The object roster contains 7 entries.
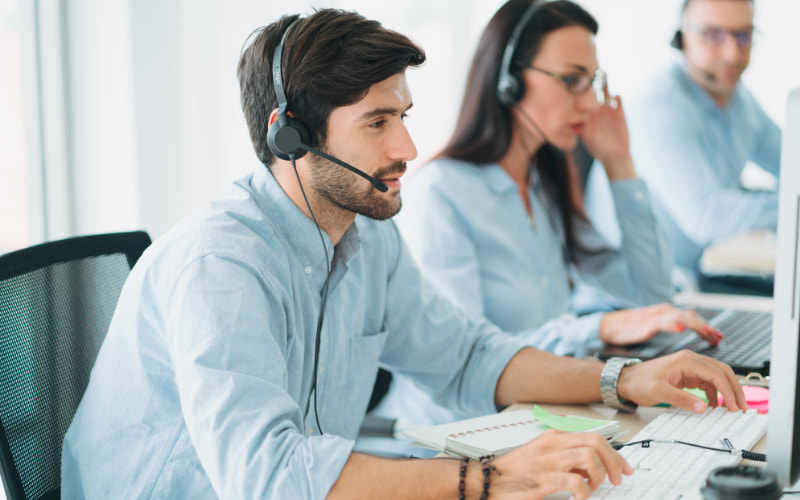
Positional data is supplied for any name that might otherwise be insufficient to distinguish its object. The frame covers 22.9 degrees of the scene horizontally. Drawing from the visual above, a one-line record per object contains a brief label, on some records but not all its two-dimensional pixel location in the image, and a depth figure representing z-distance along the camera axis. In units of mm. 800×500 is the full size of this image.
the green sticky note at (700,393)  2220
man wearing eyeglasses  3480
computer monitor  1867
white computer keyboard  1964
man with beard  1963
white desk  2161
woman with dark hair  2622
